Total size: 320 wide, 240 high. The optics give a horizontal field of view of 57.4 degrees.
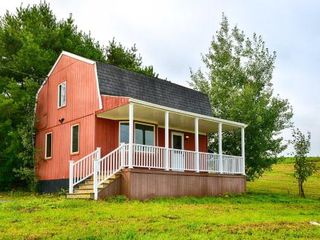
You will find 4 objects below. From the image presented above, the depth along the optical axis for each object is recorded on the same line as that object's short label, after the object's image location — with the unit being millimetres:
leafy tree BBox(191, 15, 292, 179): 17794
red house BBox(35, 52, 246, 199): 11218
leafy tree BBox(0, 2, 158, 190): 14891
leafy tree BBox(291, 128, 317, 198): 16212
